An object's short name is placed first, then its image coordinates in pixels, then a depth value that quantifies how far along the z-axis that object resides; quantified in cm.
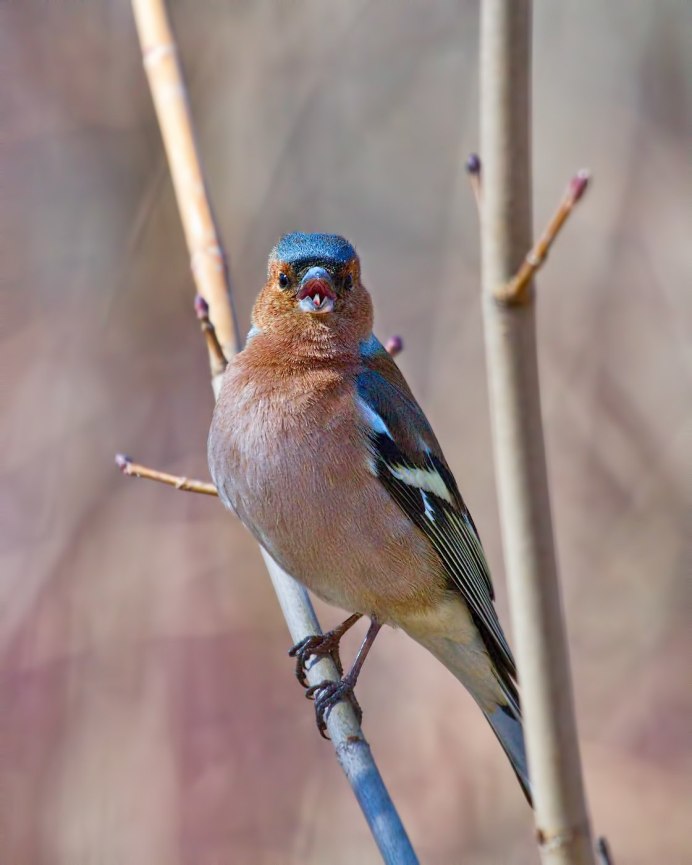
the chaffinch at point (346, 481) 702
